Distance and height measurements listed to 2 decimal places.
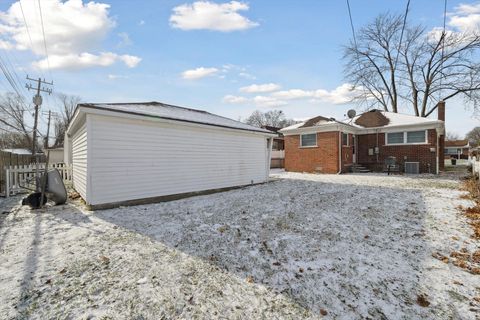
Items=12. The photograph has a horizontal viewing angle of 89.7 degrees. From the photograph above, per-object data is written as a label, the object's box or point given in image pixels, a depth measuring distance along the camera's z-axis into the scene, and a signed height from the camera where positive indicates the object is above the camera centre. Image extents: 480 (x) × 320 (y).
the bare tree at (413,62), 21.61 +9.79
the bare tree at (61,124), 41.09 +5.80
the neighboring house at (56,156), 26.66 +0.09
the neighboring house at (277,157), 23.77 +0.02
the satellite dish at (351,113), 17.92 +3.29
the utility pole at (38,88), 18.60 +6.52
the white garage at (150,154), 6.15 +0.11
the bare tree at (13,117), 29.19 +4.93
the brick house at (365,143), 15.11 +0.95
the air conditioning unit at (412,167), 15.07 -0.61
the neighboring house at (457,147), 49.72 +2.15
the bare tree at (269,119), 54.62 +8.84
